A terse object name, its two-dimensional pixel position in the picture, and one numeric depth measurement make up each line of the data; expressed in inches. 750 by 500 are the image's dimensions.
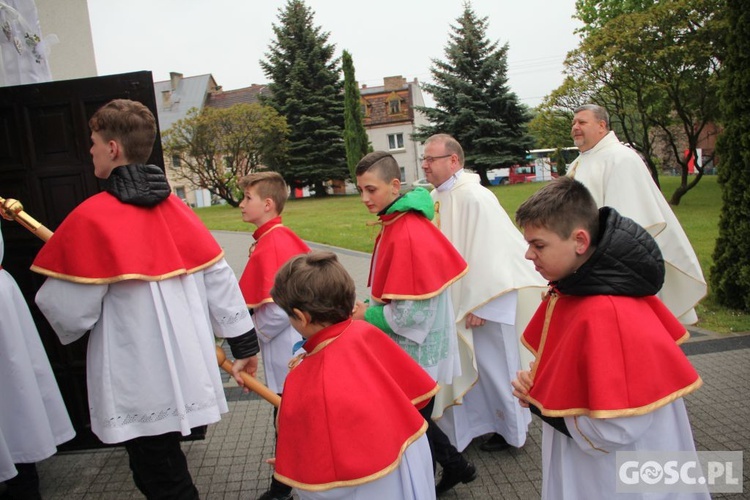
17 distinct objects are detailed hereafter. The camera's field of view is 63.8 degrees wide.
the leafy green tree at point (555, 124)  1035.9
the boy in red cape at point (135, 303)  107.6
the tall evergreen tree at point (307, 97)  1454.2
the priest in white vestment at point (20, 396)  145.2
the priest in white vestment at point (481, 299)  164.7
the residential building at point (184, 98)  2133.4
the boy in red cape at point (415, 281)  129.2
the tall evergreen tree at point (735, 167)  270.4
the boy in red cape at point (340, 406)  83.5
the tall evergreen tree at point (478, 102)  1342.3
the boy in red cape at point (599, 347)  81.6
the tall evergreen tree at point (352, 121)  1397.6
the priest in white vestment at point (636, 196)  193.5
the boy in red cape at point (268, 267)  152.4
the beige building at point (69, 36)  232.1
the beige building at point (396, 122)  1964.8
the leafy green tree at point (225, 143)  1314.0
